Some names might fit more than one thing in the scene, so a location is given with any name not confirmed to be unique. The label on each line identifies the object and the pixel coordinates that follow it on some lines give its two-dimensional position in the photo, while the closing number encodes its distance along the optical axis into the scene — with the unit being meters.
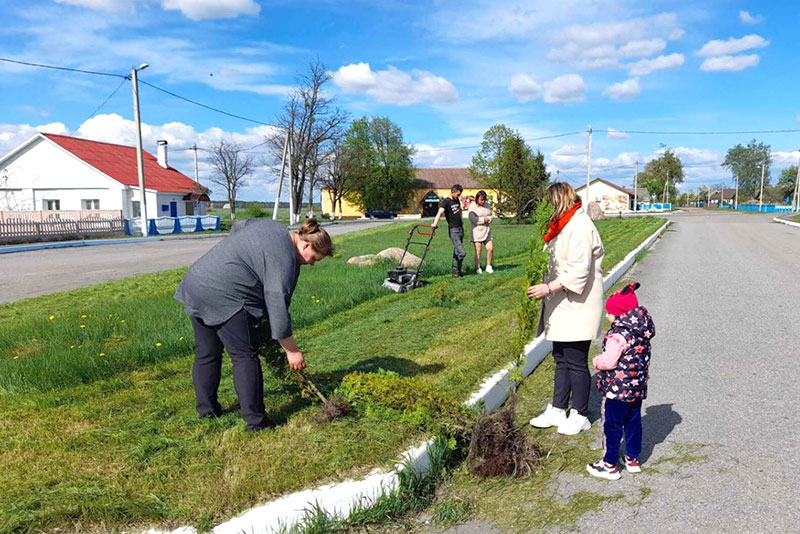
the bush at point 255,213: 47.72
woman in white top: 11.45
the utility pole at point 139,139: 30.08
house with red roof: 40.59
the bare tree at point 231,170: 76.56
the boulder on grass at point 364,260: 13.47
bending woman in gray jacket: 3.71
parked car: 76.38
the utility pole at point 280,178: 44.69
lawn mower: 10.23
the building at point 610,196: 95.89
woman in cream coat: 4.03
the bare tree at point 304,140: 55.56
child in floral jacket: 3.47
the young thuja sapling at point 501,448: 3.62
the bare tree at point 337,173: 73.79
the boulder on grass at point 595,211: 43.05
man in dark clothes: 11.25
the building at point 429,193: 84.12
